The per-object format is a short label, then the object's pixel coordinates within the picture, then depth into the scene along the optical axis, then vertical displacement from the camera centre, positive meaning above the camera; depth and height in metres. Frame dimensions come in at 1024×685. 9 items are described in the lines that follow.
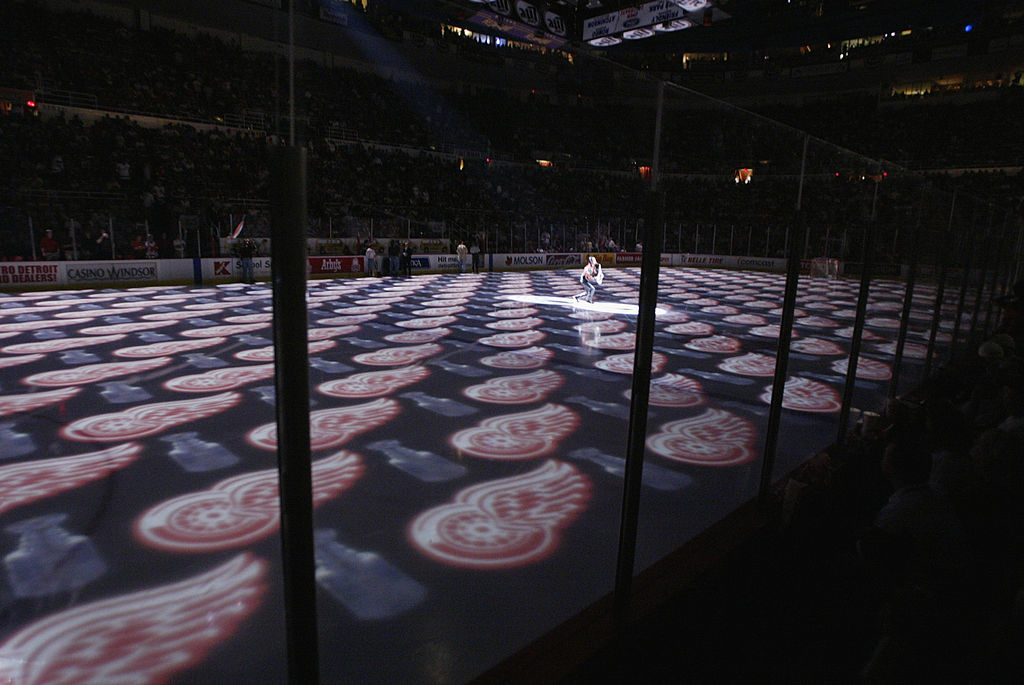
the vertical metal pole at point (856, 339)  4.15 -0.62
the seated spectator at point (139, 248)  15.57 -0.78
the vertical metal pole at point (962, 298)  6.91 -0.50
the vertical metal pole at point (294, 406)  1.12 -0.37
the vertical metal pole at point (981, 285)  7.59 -0.39
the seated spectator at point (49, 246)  14.27 -0.77
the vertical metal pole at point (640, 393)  1.94 -0.54
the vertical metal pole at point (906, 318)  4.89 -0.56
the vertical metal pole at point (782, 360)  3.14 -0.62
